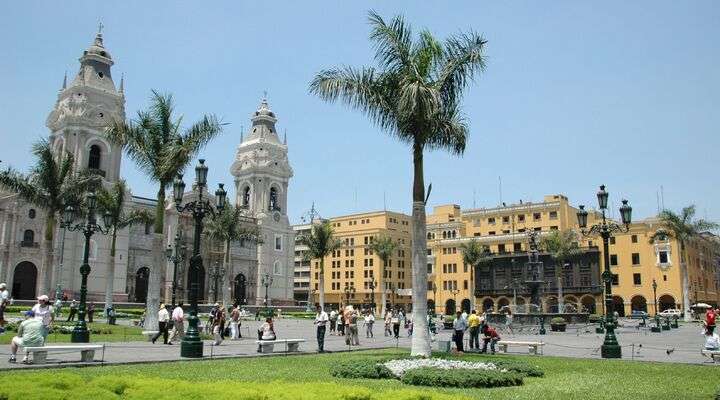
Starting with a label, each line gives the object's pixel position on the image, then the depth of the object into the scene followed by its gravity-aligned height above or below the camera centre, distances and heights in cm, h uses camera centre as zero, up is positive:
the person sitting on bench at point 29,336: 1488 -110
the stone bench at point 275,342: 2083 -189
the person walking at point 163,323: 2370 -124
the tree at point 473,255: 7516 +456
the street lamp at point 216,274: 7188 +197
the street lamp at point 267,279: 7565 +156
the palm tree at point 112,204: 4228 +610
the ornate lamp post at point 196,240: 1844 +164
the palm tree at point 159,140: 2858 +712
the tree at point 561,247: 6800 +511
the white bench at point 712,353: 1794 -182
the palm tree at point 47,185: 3672 +667
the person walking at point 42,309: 1712 -50
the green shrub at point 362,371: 1364 -180
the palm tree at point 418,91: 1706 +589
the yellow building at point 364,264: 9950 +449
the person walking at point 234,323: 2884 -153
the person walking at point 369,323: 3388 -178
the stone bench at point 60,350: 1473 -145
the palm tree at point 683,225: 6312 +688
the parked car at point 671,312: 6251 -229
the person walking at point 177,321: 2388 -116
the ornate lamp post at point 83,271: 2172 +73
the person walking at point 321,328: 2238 -134
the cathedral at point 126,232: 5703 +649
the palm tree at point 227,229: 5359 +591
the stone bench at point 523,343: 2166 -193
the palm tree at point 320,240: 6469 +537
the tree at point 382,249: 8681 +594
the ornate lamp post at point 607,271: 2022 +71
